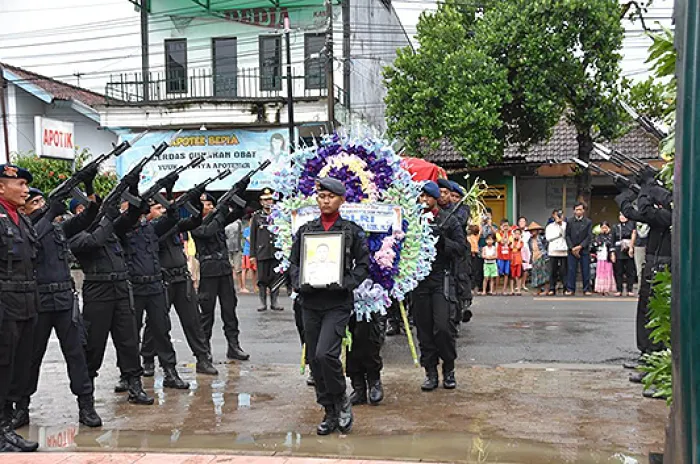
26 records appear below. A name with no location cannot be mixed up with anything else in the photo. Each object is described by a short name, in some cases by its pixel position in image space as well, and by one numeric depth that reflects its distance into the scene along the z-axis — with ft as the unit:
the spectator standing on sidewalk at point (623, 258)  52.89
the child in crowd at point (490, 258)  54.03
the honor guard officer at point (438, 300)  24.32
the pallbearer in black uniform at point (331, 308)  19.65
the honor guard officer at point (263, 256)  44.59
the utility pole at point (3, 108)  71.26
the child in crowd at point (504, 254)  54.54
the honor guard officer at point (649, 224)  23.94
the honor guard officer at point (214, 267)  29.60
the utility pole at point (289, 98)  62.74
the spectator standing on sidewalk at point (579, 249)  52.60
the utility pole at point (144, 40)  76.07
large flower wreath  22.80
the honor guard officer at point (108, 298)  23.06
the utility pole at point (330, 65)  63.41
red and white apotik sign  67.56
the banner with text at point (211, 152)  70.95
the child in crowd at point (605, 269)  53.57
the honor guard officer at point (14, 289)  19.39
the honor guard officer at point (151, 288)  25.27
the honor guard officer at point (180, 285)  27.55
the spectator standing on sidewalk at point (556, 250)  53.62
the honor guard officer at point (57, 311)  20.97
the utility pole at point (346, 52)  70.95
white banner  22.41
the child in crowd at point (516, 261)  54.49
